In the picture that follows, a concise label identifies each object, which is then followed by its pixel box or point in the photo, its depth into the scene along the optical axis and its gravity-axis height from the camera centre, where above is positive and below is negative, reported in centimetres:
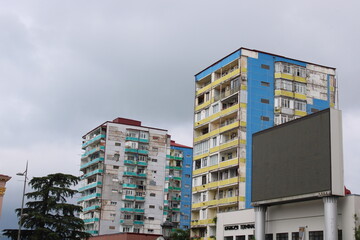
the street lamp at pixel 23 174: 4966 +546
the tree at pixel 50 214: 5669 +237
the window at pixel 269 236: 5043 +75
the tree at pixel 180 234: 7806 +85
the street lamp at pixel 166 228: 3437 +72
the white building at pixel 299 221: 4231 +216
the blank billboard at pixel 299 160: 4253 +725
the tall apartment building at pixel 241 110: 7088 +1814
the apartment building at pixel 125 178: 11025 +1255
